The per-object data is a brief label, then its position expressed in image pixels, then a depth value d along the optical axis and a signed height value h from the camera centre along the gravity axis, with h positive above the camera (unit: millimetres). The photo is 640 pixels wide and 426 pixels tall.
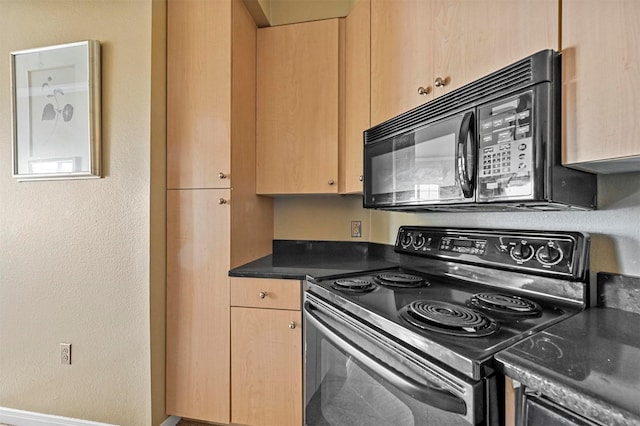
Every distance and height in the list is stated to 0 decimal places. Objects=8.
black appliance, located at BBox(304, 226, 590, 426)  622 -302
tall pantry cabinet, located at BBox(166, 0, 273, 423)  1483 +66
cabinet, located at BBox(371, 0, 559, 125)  808 +557
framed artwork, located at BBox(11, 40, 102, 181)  1512 +529
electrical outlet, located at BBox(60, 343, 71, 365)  1573 -767
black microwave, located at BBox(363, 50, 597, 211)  749 +187
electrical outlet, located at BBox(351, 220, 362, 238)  1936 -120
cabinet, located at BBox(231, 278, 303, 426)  1404 -695
